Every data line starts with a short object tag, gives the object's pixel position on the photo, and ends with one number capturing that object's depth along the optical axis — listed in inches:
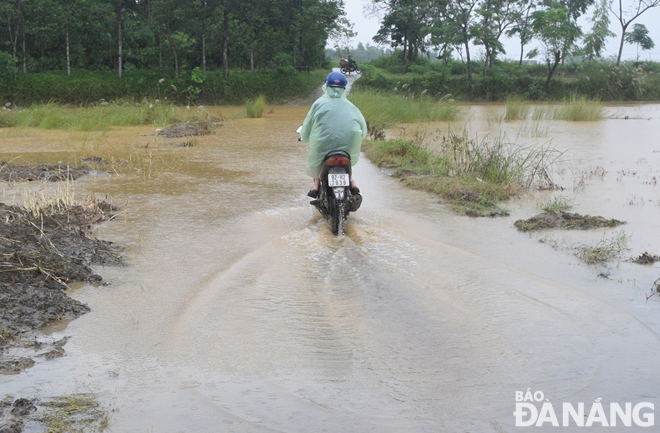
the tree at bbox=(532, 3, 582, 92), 1768.0
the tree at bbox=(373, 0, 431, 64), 2047.2
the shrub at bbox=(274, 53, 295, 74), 1690.5
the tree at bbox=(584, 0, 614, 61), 1999.3
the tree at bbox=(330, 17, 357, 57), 2049.7
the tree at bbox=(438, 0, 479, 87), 1871.3
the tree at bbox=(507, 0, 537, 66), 1868.8
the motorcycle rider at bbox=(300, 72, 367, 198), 304.2
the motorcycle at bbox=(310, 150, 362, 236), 291.1
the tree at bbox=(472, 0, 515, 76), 1848.3
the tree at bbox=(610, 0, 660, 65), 2101.6
